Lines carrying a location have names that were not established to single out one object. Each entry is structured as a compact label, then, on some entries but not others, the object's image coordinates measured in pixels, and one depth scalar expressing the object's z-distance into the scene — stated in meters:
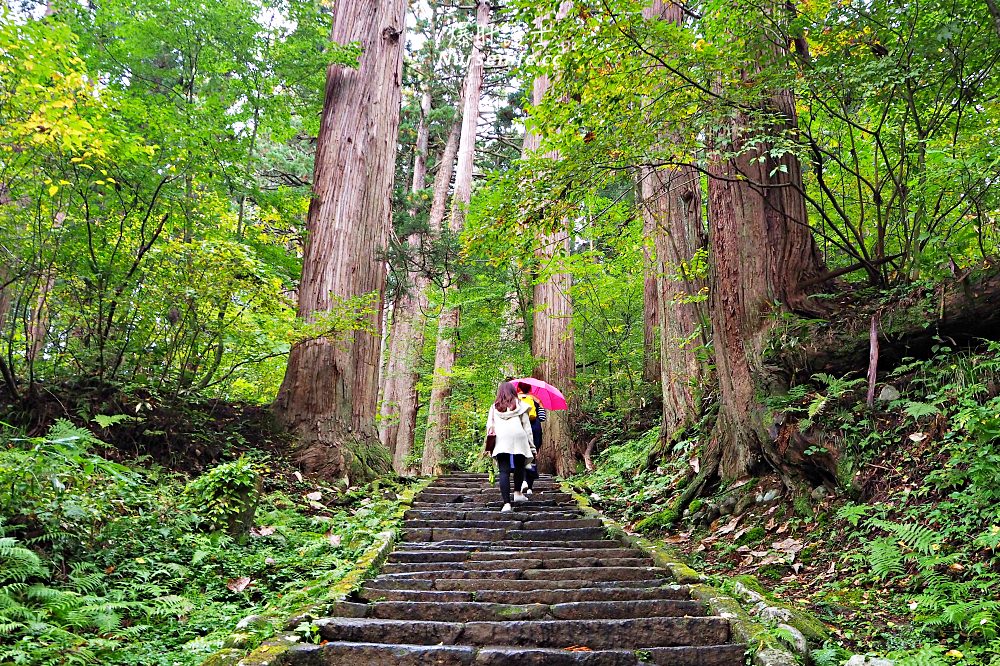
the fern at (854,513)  5.07
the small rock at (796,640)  3.58
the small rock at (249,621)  4.11
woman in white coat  8.23
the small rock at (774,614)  3.96
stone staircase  3.81
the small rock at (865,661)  3.26
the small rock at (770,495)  6.34
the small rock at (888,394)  5.79
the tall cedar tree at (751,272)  6.81
